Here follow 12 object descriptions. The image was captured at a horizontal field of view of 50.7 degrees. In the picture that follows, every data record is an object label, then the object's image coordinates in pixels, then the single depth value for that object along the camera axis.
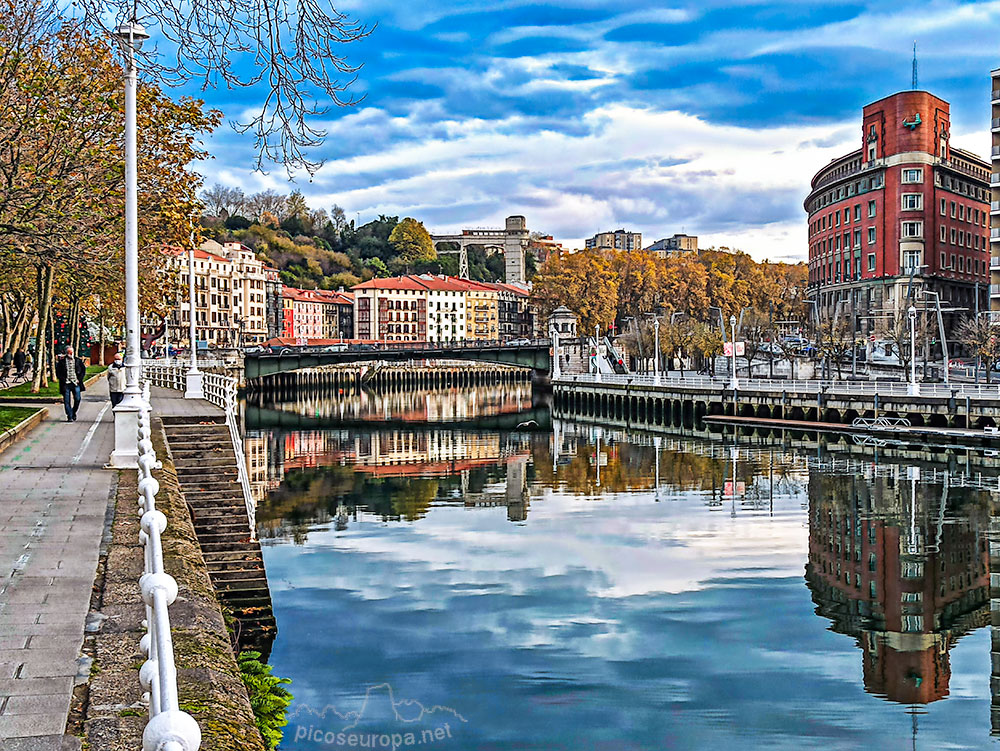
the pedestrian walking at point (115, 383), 26.69
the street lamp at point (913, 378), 50.67
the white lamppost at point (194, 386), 33.50
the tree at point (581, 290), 100.00
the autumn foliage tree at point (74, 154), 17.22
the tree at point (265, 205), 188.38
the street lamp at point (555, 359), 88.25
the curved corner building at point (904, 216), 83.25
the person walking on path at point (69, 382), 28.12
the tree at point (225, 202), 176.50
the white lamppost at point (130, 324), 16.94
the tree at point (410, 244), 192.00
